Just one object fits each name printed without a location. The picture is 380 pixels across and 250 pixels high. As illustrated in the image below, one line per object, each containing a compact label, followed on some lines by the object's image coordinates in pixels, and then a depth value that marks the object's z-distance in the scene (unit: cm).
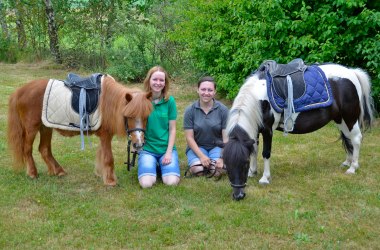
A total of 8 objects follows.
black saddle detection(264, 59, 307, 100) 471
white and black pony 431
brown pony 427
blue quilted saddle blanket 467
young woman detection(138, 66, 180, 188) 478
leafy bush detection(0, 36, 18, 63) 1709
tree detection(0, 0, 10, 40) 1681
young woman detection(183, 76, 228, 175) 510
